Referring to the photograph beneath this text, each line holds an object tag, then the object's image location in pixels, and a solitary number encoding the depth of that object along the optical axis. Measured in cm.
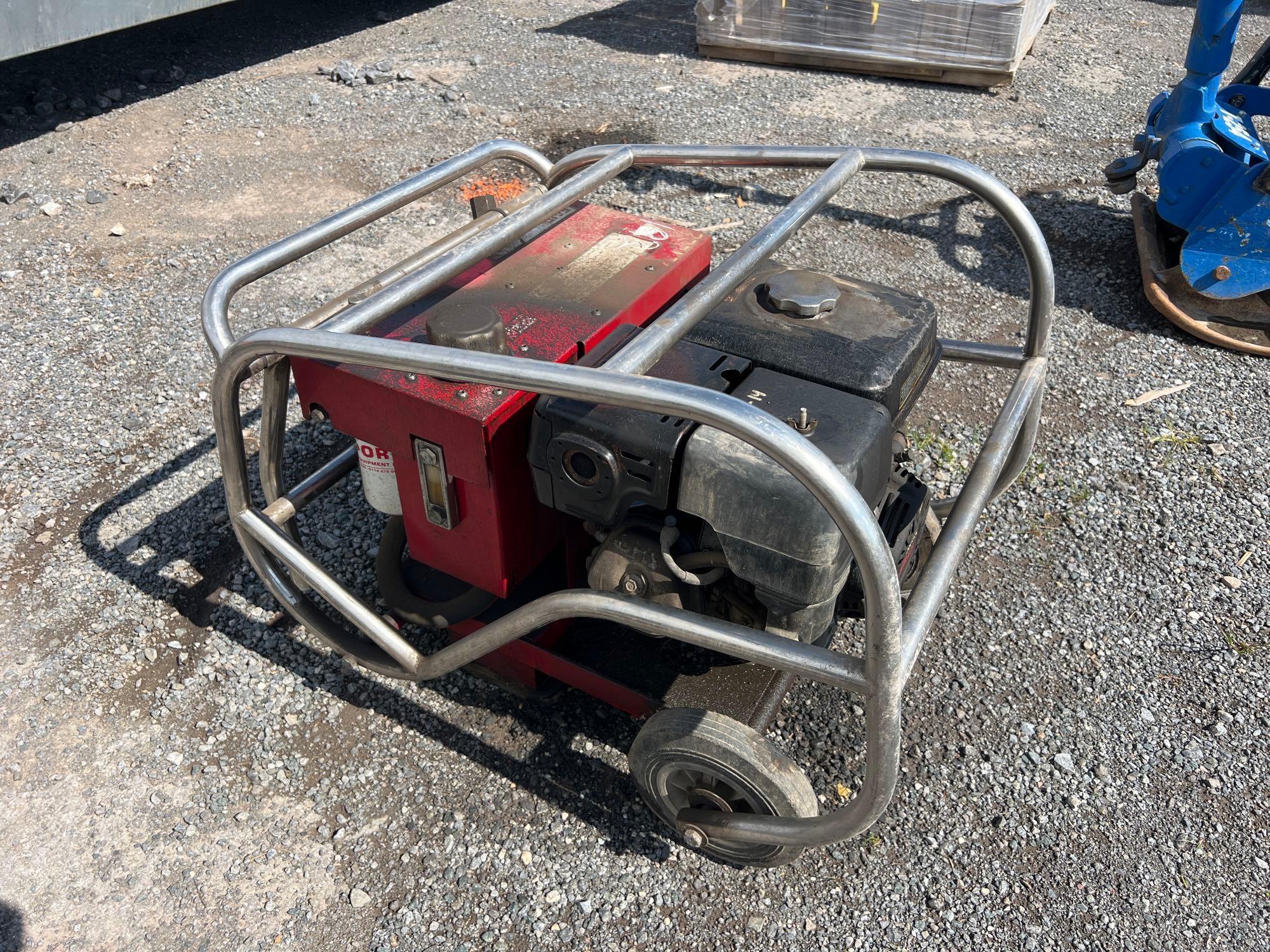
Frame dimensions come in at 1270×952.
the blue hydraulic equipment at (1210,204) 358
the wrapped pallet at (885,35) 543
